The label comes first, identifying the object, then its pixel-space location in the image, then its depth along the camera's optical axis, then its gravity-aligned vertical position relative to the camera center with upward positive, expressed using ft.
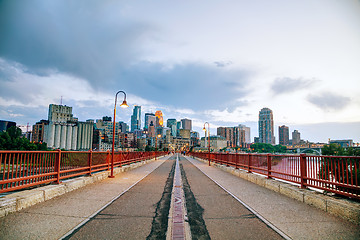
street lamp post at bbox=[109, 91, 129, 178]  44.51 -6.71
